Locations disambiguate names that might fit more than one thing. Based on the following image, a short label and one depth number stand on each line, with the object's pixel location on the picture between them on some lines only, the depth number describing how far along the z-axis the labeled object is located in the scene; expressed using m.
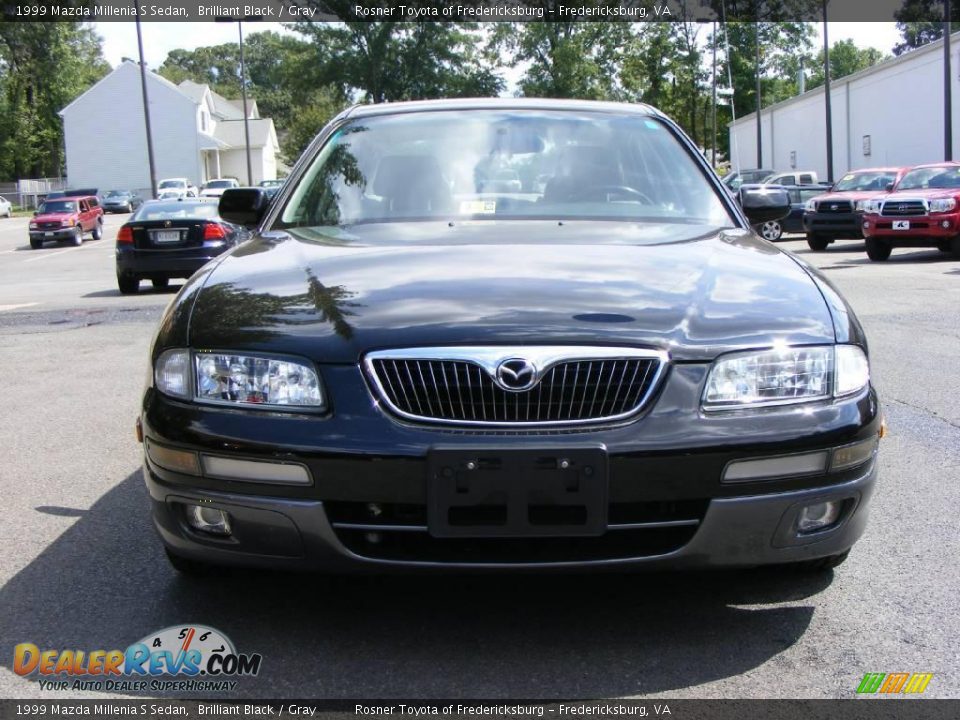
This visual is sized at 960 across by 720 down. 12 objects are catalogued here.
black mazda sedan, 2.84
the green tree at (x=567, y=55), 67.50
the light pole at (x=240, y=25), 39.51
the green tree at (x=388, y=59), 67.75
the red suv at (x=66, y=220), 35.22
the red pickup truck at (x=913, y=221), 18.36
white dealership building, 37.12
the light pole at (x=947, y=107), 30.25
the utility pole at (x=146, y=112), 39.11
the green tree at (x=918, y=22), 84.50
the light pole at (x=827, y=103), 37.53
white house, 73.81
